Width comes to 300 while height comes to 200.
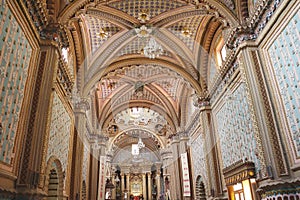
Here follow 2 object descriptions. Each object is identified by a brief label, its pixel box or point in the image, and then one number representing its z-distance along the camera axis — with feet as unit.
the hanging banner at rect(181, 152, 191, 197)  50.13
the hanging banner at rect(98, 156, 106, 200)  51.96
